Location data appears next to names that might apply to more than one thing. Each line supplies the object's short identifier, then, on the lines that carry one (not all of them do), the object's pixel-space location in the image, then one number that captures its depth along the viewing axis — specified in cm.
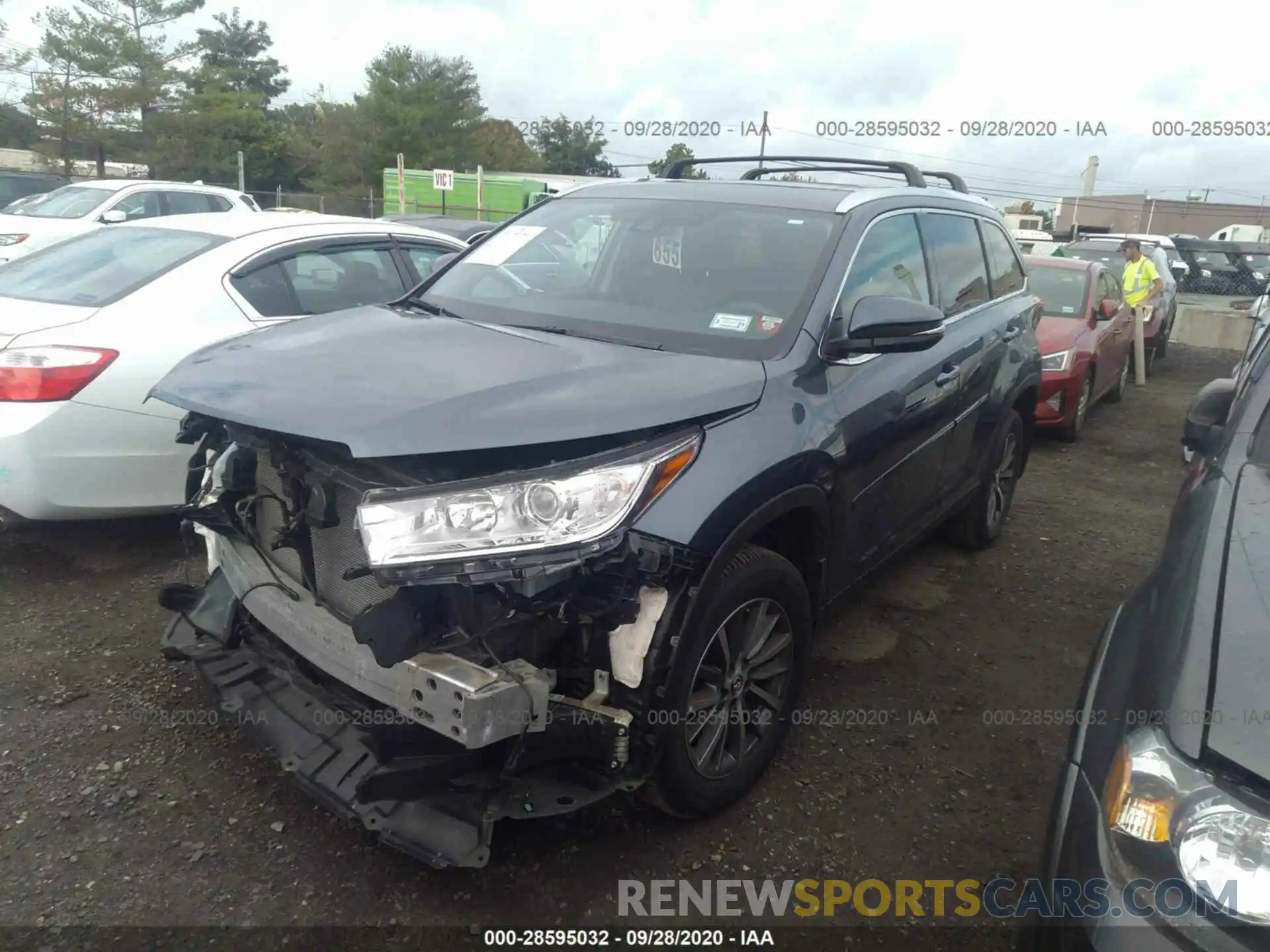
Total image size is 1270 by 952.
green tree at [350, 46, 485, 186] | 4744
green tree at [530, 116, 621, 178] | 6219
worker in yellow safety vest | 1103
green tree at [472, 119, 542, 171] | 5228
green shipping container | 3069
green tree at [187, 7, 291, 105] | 6241
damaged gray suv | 219
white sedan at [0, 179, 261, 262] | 1110
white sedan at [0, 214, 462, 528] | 385
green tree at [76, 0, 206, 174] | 3475
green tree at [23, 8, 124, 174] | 3378
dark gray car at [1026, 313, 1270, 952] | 153
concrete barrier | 1539
